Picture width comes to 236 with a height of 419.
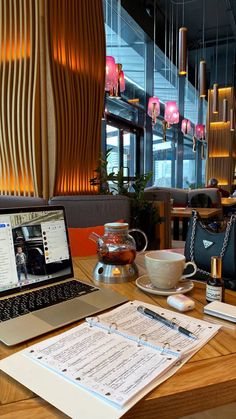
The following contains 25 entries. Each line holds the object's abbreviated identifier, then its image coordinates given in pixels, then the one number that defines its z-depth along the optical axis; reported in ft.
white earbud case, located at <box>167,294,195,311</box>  3.12
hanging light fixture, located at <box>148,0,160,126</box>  20.89
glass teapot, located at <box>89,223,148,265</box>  4.02
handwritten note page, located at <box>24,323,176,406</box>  1.93
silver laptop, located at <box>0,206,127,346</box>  2.89
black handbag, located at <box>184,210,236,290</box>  3.83
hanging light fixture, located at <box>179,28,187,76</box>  14.89
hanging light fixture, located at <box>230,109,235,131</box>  33.92
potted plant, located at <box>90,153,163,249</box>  11.75
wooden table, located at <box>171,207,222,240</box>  14.47
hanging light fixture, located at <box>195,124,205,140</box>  31.35
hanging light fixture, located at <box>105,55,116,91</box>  13.20
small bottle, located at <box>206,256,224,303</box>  3.24
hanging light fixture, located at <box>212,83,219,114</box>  25.05
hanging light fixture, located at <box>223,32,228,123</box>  29.10
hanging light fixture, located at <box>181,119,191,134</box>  28.04
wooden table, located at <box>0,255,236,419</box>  1.80
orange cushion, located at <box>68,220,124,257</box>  6.61
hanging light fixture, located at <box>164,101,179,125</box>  21.90
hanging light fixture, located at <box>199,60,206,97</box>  19.62
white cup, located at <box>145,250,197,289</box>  3.50
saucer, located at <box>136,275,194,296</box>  3.54
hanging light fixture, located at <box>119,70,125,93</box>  14.84
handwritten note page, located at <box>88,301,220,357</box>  2.44
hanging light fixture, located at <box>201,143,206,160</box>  39.61
